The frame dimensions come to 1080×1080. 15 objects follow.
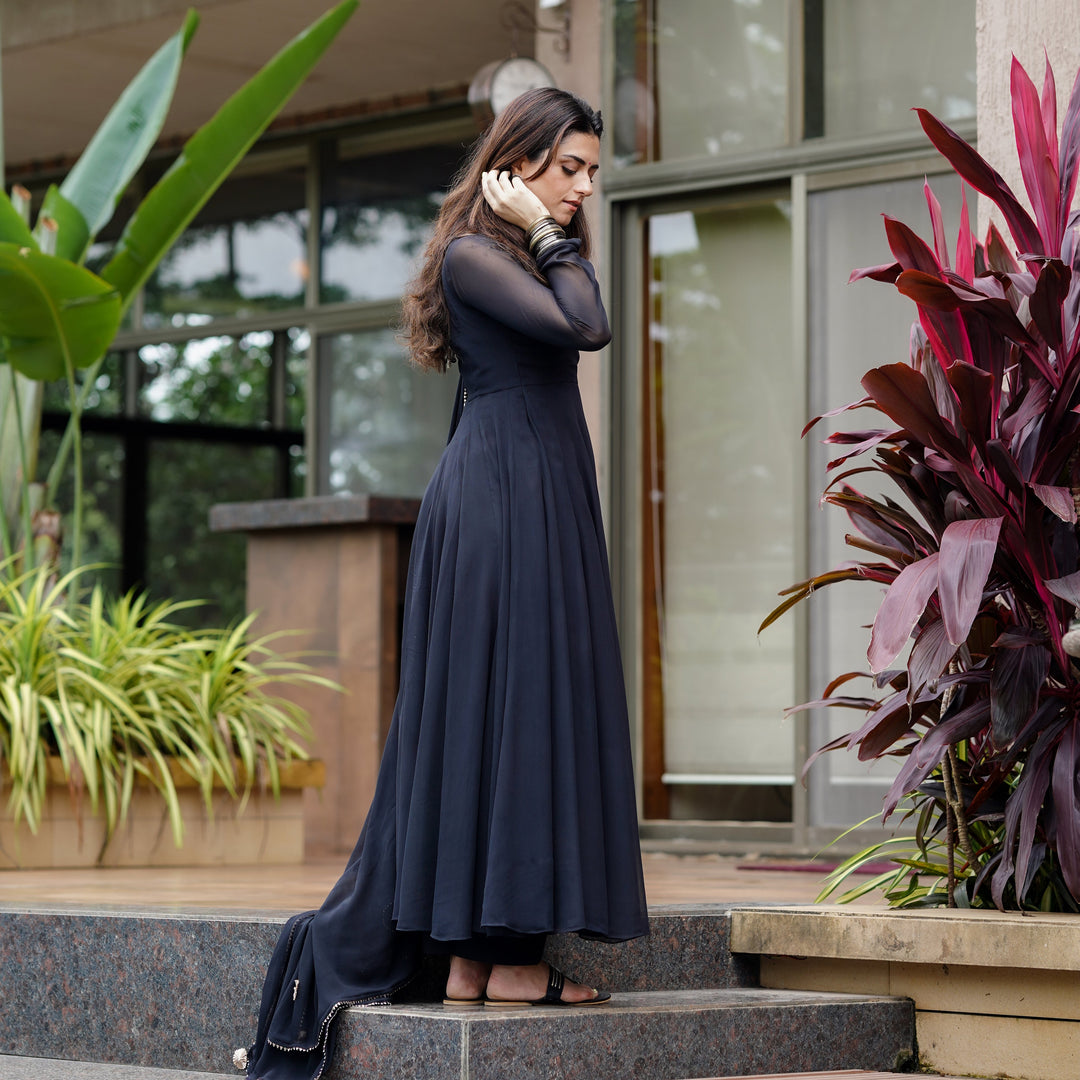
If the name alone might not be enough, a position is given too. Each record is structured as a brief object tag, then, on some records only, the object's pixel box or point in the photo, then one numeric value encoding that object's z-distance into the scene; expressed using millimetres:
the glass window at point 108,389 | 17883
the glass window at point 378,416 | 15358
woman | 4824
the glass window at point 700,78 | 10898
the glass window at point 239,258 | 16250
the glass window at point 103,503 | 17856
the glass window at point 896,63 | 10218
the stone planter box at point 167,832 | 8859
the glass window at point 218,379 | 16827
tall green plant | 9628
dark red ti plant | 5336
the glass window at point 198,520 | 17636
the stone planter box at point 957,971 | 5329
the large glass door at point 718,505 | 10843
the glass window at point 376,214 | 15303
